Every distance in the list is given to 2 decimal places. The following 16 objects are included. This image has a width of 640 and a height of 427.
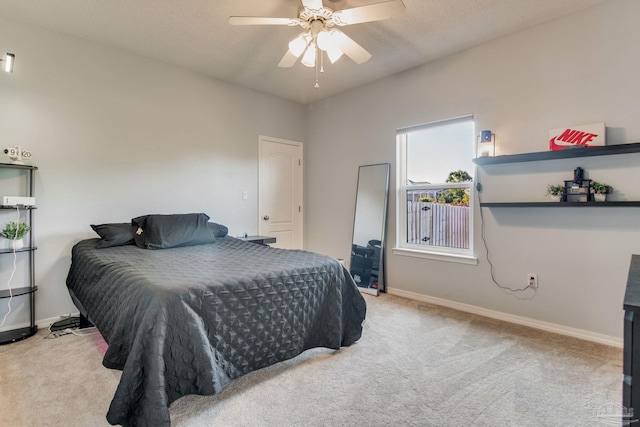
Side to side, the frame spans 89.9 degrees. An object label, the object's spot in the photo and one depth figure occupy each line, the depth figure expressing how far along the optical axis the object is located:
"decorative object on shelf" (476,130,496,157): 3.04
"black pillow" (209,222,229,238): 3.57
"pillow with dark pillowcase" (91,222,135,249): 2.86
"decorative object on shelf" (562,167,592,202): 2.52
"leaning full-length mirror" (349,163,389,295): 4.01
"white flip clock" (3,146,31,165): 2.65
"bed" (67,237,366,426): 1.52
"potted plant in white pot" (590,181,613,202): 2.46
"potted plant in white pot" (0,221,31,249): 2.60
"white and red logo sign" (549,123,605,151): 2.49
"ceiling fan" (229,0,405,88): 2.05
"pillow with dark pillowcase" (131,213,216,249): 2.96
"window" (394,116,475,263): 3.40
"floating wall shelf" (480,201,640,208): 2.37
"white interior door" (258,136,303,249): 4.55
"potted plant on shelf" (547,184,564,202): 2.67
